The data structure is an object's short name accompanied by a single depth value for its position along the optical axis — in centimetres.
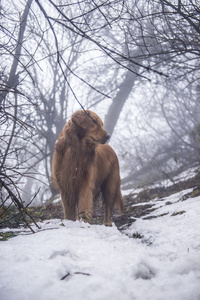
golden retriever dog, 308
